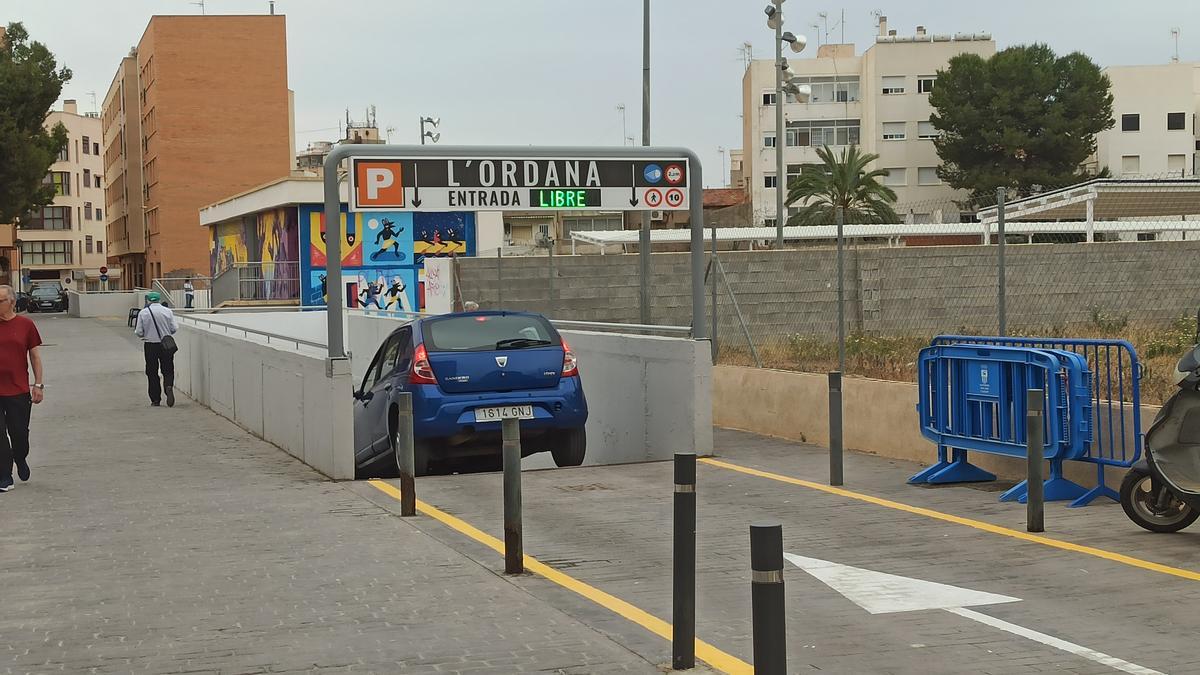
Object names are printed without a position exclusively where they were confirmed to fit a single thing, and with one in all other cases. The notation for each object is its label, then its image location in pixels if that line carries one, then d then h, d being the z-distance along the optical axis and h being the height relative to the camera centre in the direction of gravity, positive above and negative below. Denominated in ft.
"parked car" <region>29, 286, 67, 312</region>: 264.72 -3.82
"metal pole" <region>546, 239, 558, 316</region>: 78.32 -0.74
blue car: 43.24 -3.47
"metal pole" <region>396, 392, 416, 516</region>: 34.94 -4.63
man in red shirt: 41.19 -2.95
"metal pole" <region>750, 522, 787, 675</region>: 14.98 -3.44
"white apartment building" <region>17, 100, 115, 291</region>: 418.72 +16.41
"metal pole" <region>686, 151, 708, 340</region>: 47.69 +1.07
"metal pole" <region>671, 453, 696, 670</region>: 19.86 -4.11
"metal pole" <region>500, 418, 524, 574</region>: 27.09 -4.27
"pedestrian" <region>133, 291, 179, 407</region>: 74.28 -3.44
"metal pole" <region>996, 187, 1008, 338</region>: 41.32 +0.56
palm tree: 219.41 +11.38
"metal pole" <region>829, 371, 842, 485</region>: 38.47 -4.32
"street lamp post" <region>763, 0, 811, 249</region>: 92.12 +13.09
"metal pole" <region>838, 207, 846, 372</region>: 48.29 -1.29
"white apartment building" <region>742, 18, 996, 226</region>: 267.59 +27.49
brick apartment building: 272.10 +29.65
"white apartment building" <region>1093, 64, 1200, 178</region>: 266.16 +24.96
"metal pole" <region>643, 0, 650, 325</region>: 86.48 +11.58
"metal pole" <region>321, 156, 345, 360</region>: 43.21 +0.42
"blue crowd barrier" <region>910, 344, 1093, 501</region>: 33.63 -3.49
